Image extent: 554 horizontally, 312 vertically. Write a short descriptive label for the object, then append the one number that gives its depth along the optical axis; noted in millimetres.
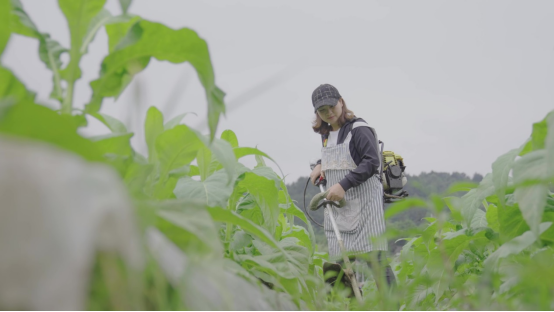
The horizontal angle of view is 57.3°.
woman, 4191
